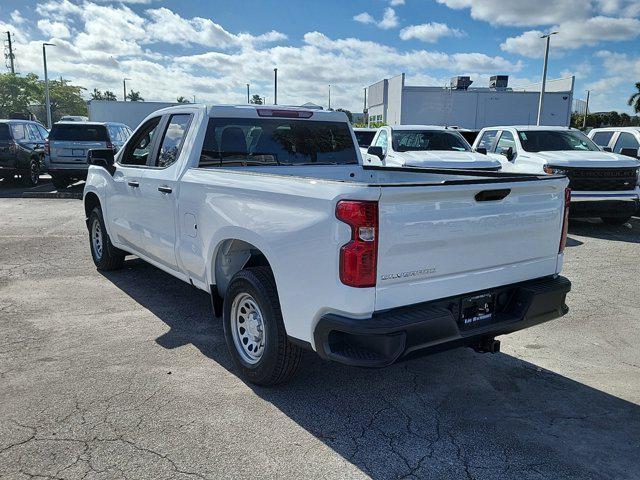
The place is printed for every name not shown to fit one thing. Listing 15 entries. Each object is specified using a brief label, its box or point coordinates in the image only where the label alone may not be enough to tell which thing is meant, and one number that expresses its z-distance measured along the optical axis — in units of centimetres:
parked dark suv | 1517
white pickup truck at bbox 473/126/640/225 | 958
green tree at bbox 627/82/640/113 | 5871
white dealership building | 4125
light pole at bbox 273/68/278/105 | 4922
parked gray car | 1463
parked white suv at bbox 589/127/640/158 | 1220
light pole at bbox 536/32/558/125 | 3107
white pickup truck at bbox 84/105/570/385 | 296
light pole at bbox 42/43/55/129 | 3801
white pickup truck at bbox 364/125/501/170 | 993
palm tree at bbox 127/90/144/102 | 10671
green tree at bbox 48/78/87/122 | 7494
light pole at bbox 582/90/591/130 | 6017
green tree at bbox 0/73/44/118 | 6141
